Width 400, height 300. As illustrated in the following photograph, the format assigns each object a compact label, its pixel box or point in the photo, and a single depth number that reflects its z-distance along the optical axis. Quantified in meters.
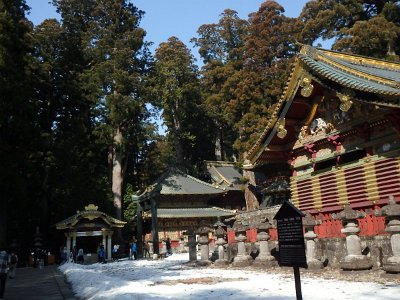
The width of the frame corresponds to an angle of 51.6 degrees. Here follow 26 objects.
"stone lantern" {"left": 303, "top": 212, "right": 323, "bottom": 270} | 12.23
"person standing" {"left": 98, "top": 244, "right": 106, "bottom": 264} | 29.34
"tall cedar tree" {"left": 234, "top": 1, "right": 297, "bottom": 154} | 32.59
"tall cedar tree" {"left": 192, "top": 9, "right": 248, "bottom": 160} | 47.88
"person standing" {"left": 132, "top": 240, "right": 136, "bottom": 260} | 31.67
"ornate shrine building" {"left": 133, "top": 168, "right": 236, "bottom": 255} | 36.22
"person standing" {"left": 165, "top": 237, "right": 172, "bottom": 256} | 33.12
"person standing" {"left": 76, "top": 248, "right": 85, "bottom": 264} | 29.68
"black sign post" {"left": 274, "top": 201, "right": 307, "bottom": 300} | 5.83
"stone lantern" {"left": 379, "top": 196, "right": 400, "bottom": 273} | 9.33
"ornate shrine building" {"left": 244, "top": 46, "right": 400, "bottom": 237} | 13.01
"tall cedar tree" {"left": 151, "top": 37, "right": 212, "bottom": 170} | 44.62
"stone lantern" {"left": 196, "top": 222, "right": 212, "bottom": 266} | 17.93
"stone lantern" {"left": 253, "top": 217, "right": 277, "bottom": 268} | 14.35
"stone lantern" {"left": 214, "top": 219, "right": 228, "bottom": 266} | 17.45
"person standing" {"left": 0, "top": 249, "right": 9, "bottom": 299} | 12.06
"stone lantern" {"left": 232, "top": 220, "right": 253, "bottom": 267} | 15.55
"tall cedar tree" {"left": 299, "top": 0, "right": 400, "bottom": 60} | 30.06
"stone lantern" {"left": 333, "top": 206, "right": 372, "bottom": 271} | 10.45
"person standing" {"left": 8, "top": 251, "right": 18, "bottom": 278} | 18.50
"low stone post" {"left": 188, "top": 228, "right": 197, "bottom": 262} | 20.61
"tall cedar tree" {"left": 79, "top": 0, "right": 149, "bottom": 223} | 35.56
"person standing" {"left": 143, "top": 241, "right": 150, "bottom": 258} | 34.88
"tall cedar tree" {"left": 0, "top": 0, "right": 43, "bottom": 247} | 27.17
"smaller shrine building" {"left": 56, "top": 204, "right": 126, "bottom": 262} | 30.56
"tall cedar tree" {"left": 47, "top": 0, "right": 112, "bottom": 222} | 36.59
